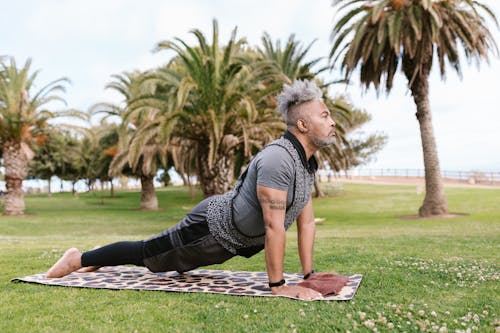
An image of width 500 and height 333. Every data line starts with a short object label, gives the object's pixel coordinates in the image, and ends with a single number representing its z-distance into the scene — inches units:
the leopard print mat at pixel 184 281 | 164.7
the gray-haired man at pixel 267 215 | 155.4
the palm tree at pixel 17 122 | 962.7
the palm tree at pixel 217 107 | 642.8
